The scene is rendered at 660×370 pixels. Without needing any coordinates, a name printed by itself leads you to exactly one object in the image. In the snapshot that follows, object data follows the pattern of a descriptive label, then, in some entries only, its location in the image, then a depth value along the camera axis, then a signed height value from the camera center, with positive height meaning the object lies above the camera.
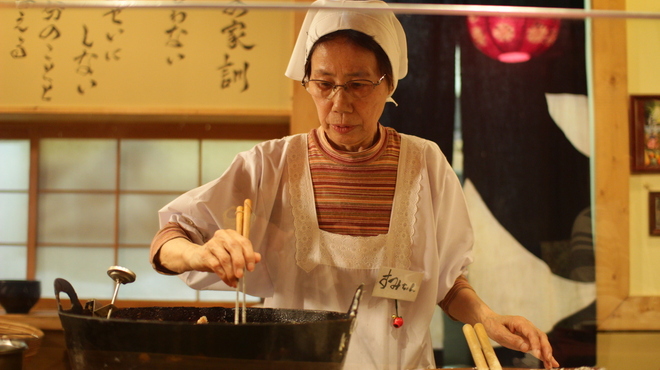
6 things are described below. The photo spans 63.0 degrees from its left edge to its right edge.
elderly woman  0.92 -0.03
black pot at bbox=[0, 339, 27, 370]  0.78 -0.24
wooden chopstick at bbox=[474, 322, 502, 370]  0.89 -0.25
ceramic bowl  0.99 -0.19
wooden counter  0.94 -0.26
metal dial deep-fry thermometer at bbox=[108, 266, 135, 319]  0.94 -0.14
